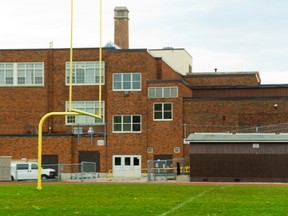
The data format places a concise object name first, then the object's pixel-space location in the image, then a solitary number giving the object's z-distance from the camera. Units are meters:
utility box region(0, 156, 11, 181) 43.00
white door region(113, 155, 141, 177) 57.47
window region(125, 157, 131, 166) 58.47
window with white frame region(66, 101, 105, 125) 59.97
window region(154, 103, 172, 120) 57.84
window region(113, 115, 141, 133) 58.62
